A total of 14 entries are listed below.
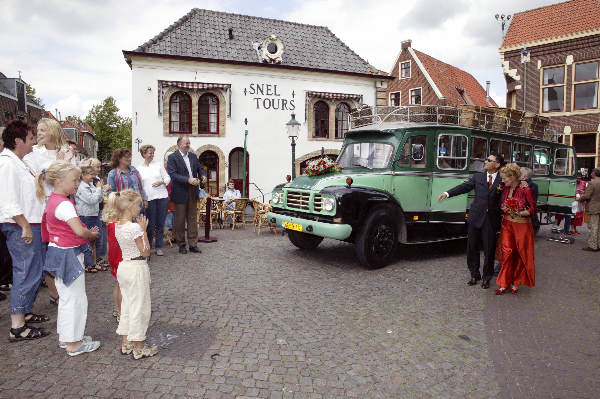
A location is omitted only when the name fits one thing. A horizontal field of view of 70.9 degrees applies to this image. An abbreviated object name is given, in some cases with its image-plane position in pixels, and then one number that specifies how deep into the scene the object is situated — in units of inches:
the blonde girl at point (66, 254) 132.8
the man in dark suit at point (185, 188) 292.8
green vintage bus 259.1
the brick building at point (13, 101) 1111.0
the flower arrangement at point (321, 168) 288.2
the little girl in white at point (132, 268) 132.3
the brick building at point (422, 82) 1123.3
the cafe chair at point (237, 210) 452.1
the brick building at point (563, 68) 697.0
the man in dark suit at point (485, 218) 229.5
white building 644.7
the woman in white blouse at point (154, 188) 279.7
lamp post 486.6
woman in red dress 215.6
